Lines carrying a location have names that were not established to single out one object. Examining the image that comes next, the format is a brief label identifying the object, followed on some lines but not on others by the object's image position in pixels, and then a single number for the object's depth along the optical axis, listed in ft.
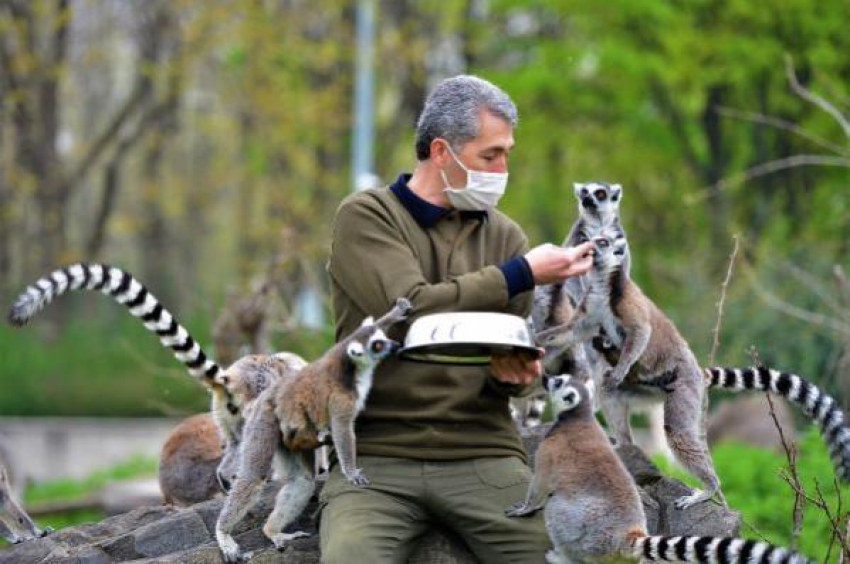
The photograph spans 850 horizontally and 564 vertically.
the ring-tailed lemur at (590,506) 29.73
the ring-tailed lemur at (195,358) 38.24
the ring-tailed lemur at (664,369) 36.04
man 30.89
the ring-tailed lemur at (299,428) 31.55
